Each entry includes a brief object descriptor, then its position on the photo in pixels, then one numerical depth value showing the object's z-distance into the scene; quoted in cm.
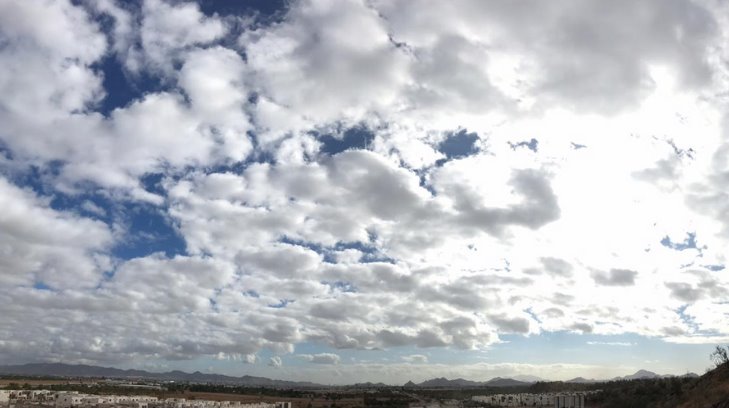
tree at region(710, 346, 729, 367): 5914
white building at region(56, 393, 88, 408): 13609
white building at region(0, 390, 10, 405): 13568
